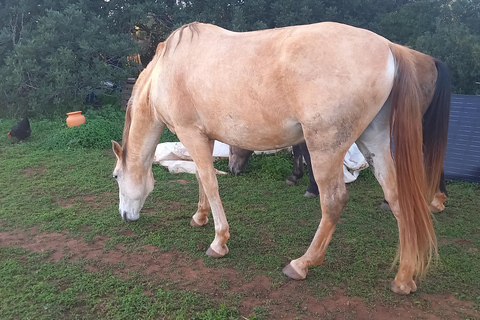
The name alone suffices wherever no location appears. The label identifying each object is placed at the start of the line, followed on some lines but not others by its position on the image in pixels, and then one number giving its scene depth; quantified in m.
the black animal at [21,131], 7.20
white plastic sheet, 5.53
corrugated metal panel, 5.23
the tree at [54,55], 8.77
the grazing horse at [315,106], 2.44
